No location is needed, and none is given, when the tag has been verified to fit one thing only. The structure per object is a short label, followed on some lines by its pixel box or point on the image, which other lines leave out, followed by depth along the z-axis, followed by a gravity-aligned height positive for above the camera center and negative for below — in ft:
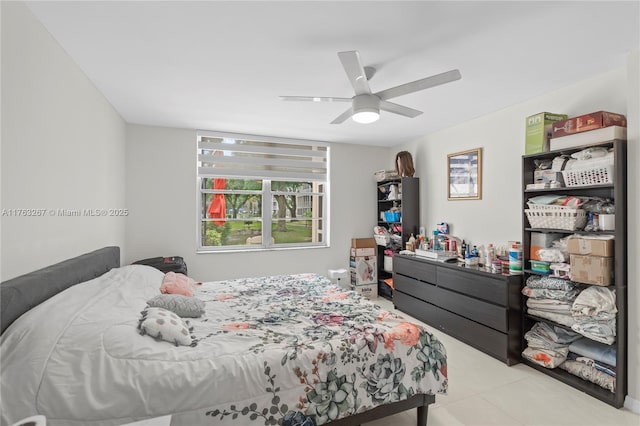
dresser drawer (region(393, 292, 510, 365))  9.50 -4.24
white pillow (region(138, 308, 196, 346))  5.33 -2.11
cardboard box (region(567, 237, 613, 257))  7.47 -0.87
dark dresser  9.50 -3.31
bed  4.21 -2.54
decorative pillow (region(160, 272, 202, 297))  8.18 -2.10
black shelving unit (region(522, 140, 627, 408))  7.35 -1.42
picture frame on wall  12.29 +1.56
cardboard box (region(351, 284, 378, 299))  16.38 -4.29
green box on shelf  9.03 +2.49
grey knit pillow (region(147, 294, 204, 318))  6.86 -2.18
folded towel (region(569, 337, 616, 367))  7.66 -3.66
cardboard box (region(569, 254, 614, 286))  7.42 -1.44
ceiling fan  6.35 +2.89
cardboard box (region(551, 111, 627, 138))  7.70 +2.37
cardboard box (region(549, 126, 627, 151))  7.52 +1.98
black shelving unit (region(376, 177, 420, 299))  15.31 +0.11
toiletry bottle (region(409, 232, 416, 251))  14.55 -1.51
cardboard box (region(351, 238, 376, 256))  16.69 -1.98
